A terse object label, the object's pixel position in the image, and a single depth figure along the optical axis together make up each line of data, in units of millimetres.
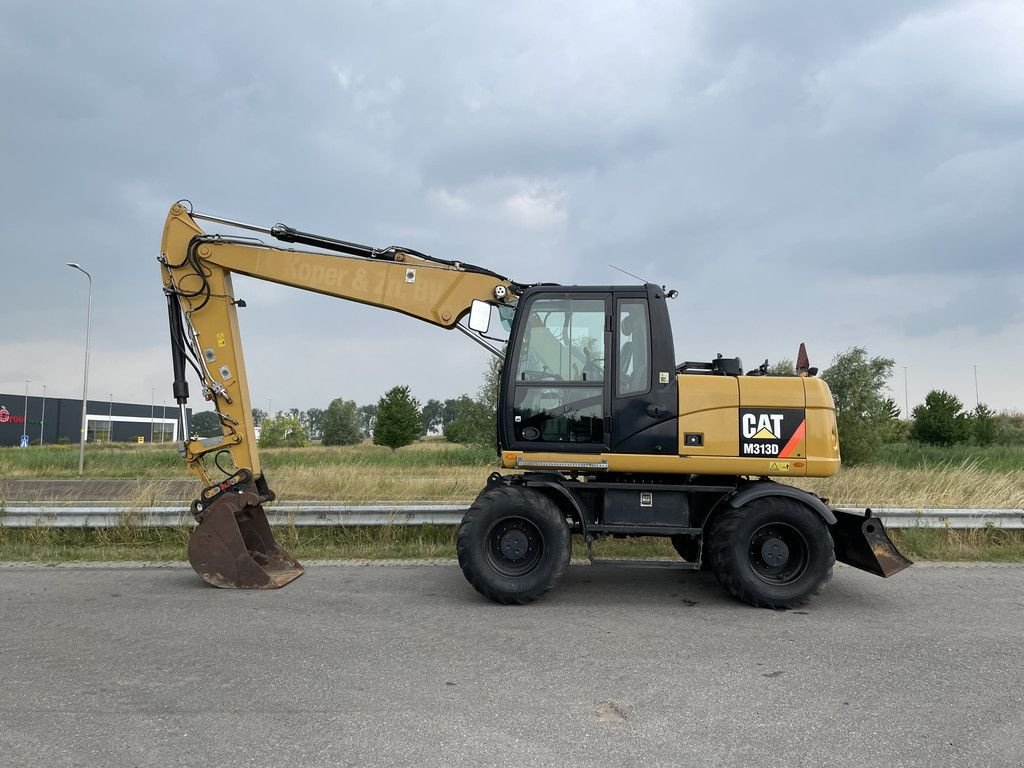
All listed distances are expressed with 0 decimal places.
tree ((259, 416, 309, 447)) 64938
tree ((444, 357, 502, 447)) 32031
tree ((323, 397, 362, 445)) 66938
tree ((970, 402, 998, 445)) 35469
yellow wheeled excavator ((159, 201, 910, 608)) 6129
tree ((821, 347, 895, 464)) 23328
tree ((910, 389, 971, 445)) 35250
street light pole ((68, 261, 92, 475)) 25762
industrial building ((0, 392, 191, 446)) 75062
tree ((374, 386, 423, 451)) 46000
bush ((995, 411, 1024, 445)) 37344
